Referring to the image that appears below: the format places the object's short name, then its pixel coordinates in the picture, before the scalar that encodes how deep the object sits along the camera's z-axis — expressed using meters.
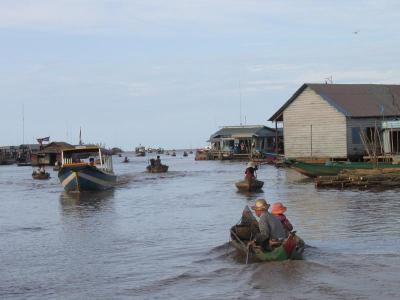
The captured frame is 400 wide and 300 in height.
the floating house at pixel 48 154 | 80.25
